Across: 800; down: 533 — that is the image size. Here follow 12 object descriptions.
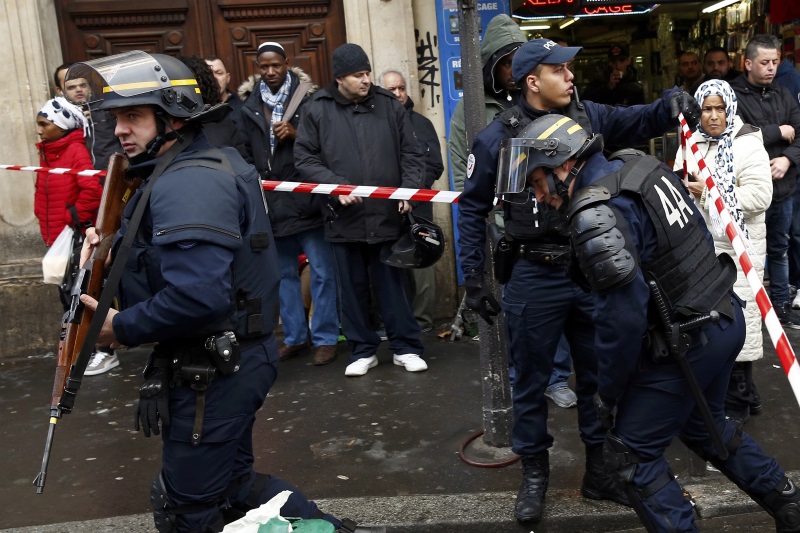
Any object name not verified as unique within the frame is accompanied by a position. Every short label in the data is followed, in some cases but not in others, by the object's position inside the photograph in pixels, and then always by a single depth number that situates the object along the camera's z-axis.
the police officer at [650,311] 3.15
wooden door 7.63
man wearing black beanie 6.42
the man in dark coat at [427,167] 6.85
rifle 3.33
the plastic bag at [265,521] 3.00
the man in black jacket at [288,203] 6.75
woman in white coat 5.00
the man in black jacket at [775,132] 6.84
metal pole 4.79
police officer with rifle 3.13
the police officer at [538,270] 4.16
